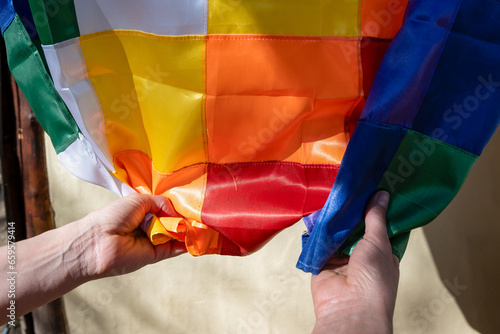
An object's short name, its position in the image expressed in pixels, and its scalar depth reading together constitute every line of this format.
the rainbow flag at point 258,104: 0.72
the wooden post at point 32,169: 1.48
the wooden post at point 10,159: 1.47
